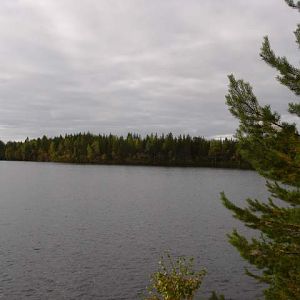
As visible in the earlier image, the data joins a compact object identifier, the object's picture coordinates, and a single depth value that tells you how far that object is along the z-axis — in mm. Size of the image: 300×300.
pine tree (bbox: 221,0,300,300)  10477
